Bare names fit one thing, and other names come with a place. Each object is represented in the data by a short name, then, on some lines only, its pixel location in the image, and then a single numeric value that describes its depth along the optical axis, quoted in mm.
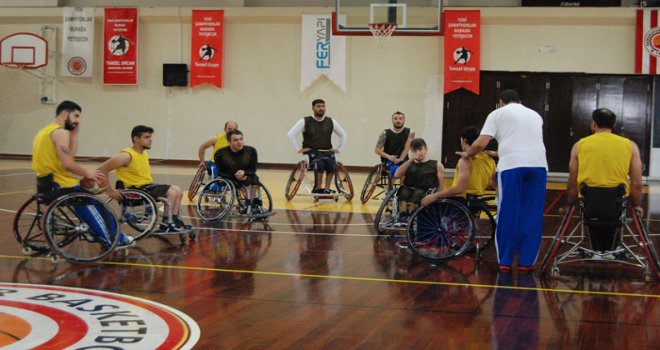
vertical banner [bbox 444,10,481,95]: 15336
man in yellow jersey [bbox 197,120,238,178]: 9938
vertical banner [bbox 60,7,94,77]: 16609
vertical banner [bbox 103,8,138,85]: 16503
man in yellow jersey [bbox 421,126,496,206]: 6090
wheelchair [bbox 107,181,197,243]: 6574
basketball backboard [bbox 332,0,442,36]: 12227
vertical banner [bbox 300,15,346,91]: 15883
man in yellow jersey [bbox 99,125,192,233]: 6707
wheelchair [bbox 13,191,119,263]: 5727
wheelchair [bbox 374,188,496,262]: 6062
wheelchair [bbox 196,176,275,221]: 8133
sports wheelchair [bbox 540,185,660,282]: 5438
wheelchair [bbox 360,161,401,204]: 10094
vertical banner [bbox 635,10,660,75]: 14805
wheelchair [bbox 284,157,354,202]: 10367
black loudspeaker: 16500
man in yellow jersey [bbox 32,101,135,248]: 5820
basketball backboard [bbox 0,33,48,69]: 16531
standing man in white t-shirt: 5719
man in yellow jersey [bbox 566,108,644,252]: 5531
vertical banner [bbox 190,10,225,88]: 16203
